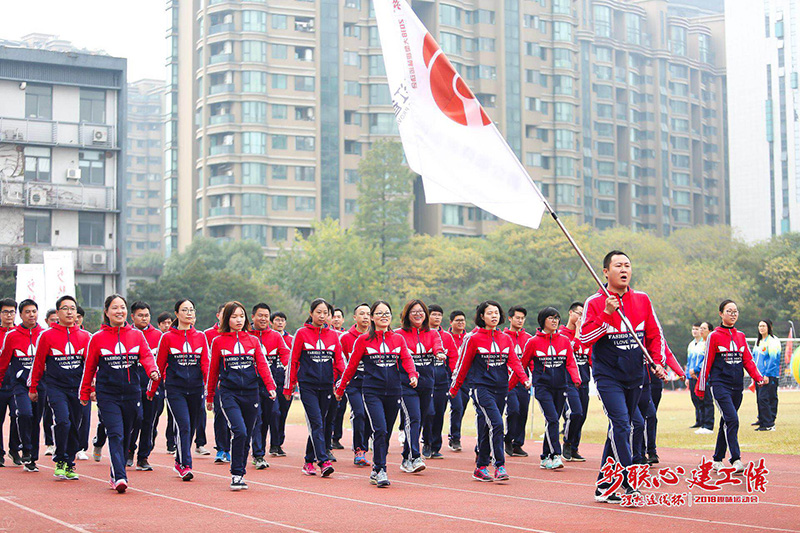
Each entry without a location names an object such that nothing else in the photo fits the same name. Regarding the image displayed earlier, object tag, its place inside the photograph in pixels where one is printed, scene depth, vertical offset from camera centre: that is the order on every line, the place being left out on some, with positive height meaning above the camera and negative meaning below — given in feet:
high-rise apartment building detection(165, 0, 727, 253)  309.63 +62.59
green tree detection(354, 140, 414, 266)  263.70 +28.95
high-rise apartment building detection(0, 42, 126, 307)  170.91 +25.80
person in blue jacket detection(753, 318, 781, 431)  69.00 -3.01
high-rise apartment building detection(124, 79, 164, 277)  458.91 +63.72
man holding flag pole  34.17 +6.24
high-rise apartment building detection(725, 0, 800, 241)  331.77 +62.76
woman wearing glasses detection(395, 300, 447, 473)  42.57 -2.05
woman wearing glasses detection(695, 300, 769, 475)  40.57 -1.79
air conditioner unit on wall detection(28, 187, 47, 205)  171.63 +19.37
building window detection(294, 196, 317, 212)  315.78 +33.50
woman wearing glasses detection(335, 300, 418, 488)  41.70 -1.66
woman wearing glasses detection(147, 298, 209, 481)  43.42 -1.95
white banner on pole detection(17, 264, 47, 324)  104.83 +3.76
